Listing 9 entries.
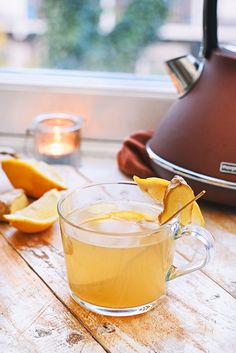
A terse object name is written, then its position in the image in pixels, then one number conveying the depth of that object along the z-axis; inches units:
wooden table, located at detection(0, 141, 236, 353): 22.6
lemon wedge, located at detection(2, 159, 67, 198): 32.8
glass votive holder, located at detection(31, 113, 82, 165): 39.2
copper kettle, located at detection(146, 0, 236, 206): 31.0
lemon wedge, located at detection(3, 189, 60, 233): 29.5
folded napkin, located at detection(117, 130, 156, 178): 36.0
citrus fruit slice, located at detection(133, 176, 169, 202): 25.0
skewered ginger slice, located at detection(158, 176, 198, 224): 23.7
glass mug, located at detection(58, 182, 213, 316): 22.8
